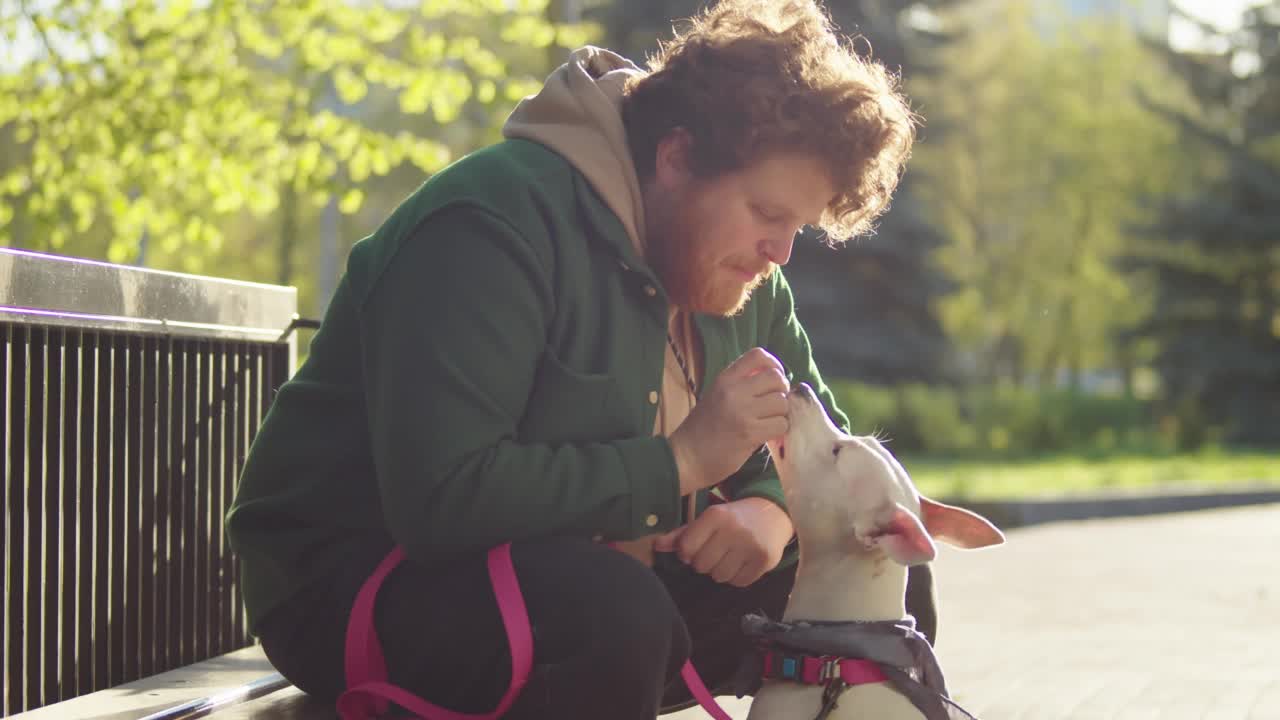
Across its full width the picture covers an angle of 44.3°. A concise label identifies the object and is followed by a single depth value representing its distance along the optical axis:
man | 2.73
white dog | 2.93
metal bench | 3.23
